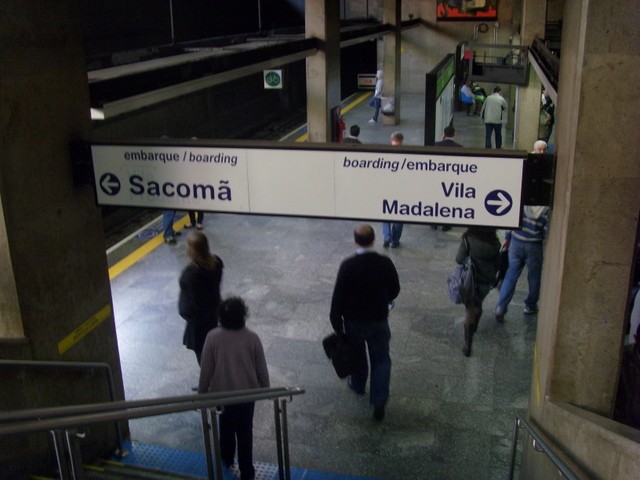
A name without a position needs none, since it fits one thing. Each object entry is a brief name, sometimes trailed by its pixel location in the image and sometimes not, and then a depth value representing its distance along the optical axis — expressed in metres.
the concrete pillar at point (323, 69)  10.93
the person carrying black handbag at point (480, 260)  5.63
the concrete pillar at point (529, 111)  12.98
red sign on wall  21.34
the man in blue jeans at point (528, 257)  6.25
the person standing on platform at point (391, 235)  8.54
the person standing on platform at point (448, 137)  8.19
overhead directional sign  3.58
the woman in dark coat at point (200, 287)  4.80
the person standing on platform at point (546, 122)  14.82
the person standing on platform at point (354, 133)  9.22
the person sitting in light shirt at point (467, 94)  17.28
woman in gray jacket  3.97
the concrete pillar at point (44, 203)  3.58
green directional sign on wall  12.95
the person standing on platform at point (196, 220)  9.47
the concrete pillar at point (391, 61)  17.59
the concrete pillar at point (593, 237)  2.85
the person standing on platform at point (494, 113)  13.16
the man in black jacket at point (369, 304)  4.72
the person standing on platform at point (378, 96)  17.64
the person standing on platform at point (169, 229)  8.86
